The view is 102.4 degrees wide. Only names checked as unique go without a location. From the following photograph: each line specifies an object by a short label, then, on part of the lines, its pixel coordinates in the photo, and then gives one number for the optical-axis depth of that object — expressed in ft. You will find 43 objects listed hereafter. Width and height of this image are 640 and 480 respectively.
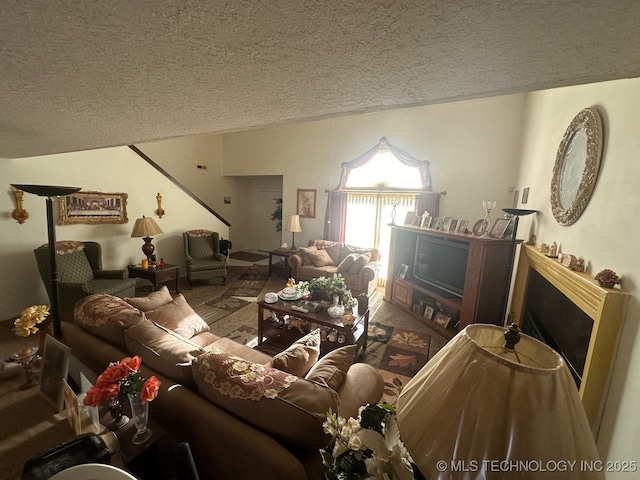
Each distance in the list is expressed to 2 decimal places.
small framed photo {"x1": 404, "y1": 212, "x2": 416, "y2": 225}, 13.28
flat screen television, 10.24
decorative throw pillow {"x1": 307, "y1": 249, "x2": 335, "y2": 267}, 15.01
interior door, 23.24
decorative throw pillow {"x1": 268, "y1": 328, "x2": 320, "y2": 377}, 4.40
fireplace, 3.95
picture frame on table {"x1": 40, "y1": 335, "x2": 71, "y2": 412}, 4.28
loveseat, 13.21
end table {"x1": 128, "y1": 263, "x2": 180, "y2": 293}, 12.29
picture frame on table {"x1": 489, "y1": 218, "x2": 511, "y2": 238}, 9.12
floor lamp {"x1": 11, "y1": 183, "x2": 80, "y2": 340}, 4.83
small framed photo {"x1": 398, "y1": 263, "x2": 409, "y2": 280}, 12.75
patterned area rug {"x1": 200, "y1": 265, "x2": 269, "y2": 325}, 11.24
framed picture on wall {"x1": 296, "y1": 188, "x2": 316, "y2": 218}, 18.10
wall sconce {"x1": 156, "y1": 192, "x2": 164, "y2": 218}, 14.28
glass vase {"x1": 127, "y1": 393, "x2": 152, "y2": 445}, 3.41
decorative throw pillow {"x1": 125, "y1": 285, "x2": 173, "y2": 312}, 6.23
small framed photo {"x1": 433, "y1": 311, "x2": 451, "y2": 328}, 10.29
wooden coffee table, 7.84
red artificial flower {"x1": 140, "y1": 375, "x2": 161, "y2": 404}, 3.27
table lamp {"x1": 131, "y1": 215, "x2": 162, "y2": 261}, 12.86
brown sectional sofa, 3.02
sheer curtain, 15.49
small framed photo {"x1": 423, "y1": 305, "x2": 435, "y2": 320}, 11.02
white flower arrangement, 1.96
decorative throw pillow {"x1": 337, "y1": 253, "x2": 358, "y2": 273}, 13.85
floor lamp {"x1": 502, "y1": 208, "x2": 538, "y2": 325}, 7.86
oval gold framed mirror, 5.05
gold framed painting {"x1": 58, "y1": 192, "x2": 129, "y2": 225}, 11.05
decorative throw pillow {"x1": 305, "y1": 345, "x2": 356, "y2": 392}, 3.92
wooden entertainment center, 9.24
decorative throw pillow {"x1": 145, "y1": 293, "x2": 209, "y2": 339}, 6.03
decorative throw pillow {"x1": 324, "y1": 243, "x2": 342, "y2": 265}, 15.62
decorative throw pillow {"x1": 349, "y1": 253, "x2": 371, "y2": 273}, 13.60
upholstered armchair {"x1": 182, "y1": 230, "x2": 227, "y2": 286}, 14.14
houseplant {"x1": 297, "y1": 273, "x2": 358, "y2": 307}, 9.10
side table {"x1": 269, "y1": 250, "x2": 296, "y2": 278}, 16.35
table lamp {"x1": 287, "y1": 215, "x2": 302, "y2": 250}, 17.42
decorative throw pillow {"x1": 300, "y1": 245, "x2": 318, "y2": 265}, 15.30
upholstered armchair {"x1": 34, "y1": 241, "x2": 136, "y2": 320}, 9.20
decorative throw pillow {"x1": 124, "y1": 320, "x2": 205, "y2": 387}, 3.99
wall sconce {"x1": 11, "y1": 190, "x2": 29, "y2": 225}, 9.62
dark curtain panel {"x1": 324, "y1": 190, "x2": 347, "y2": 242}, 16.84
